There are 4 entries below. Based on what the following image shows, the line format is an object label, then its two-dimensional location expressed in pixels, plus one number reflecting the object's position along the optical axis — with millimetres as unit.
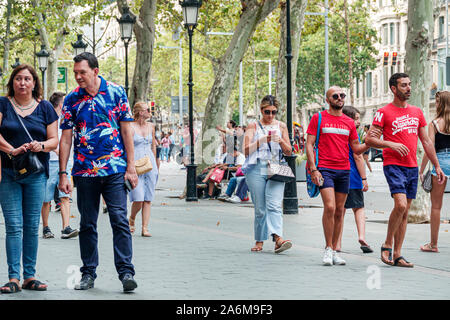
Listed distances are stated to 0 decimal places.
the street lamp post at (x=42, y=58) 32919
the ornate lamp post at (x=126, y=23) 24047
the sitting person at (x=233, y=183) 19000
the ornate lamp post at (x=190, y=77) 19109
